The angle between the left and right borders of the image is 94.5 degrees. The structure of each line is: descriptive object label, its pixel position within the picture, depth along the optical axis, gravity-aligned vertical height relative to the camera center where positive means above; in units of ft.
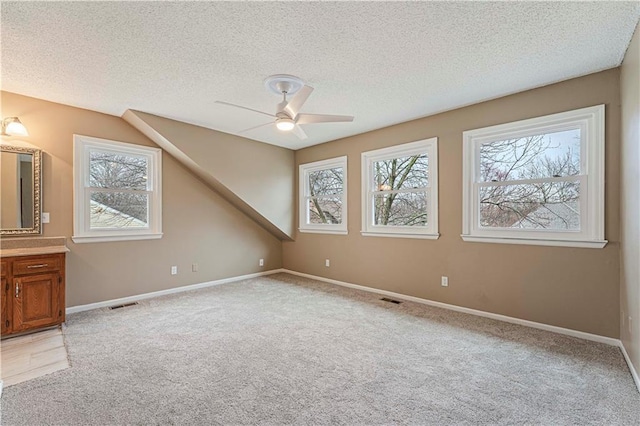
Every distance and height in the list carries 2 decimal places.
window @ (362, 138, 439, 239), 13.53 +1.04
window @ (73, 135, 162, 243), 12.50 +1.02
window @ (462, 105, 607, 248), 9.59 +1.09
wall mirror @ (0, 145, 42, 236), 10.71 +0.87
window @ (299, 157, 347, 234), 17.40 +0.99
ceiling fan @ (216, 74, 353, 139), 9.42 +3.44
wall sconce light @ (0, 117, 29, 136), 10.43 +3.06
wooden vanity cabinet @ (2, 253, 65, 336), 9.60 -2.67
